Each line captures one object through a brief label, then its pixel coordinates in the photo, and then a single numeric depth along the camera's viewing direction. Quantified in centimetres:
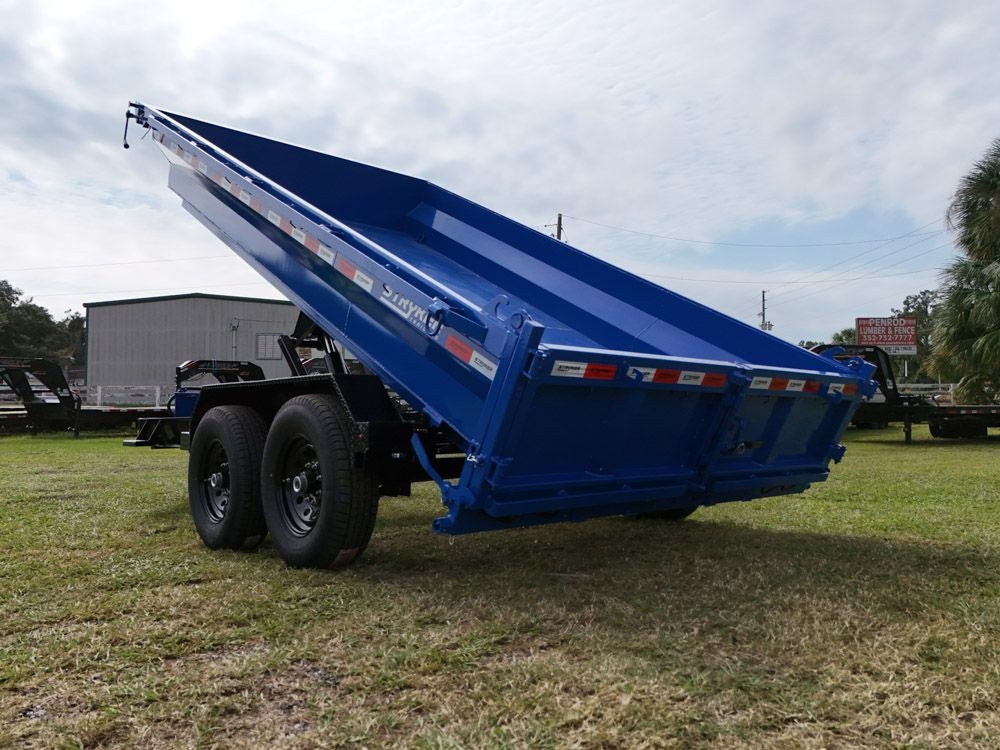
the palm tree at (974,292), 1992
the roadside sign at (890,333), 3522
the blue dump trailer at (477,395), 390
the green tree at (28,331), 6162
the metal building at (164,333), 4475
